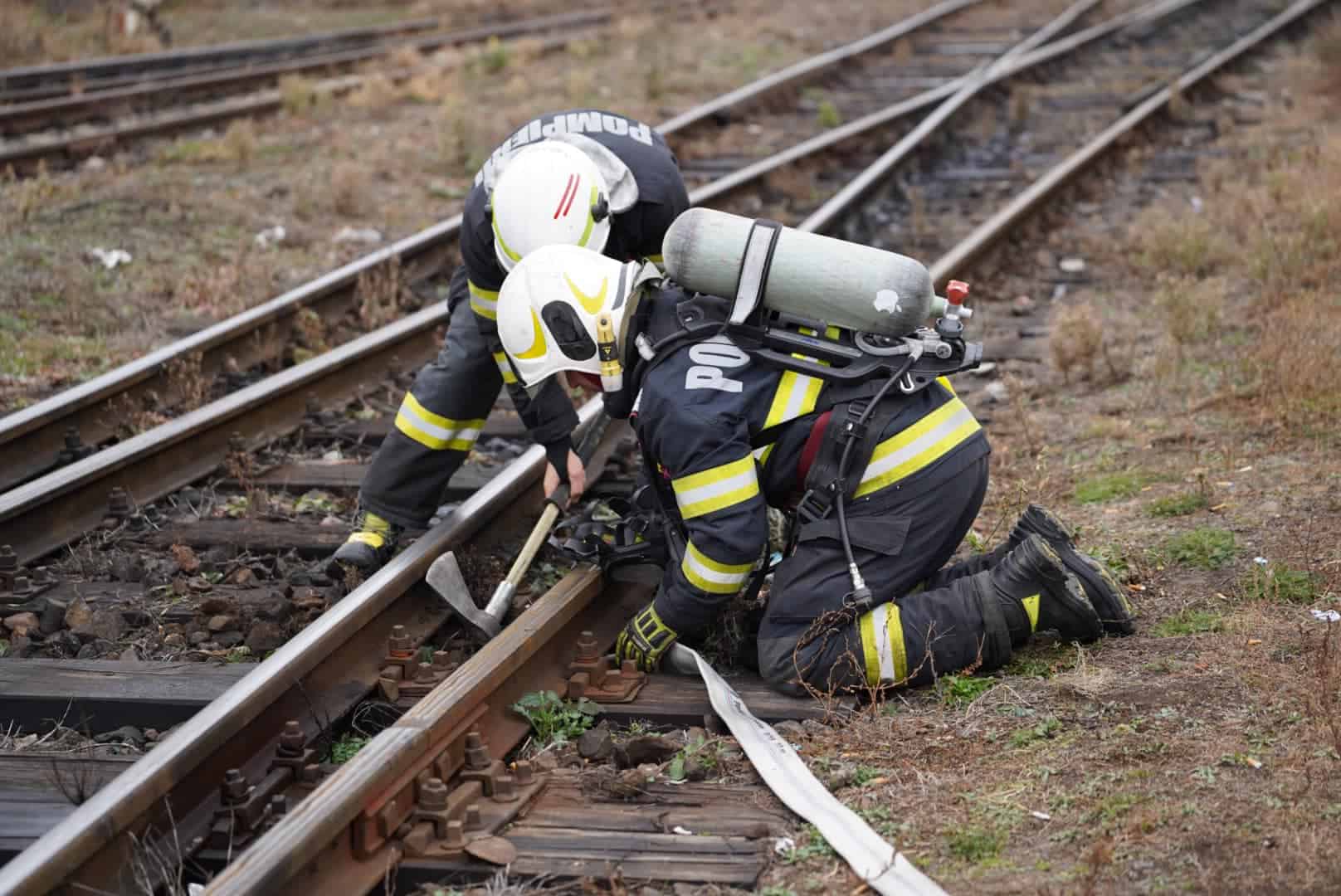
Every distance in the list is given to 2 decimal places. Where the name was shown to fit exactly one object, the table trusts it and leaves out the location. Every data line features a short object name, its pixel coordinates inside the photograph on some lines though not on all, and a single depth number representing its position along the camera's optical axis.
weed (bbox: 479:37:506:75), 31.47
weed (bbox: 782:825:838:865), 7.05
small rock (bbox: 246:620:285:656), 9.48
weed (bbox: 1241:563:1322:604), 9.39
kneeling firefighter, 8.69
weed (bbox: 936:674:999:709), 8.66
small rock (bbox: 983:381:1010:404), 14.42
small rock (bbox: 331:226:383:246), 19.95
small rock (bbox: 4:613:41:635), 9.80
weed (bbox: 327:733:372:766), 8.40
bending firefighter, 10.05
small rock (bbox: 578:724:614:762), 8.30
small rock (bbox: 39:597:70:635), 9.85
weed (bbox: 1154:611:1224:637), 9.16
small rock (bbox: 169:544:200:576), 10.79
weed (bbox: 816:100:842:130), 26.00
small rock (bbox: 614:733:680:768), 8.13
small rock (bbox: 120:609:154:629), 9.95
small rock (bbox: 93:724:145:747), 8.50
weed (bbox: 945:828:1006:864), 6.91
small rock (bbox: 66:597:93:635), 9.80
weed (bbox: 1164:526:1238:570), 10.20
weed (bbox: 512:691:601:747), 8.59
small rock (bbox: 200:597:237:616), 9.87
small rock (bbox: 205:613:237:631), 9.72
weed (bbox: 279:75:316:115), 27.36
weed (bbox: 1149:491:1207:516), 11.20
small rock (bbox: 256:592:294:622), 9.74
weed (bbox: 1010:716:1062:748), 8.01
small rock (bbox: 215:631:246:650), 9.61
